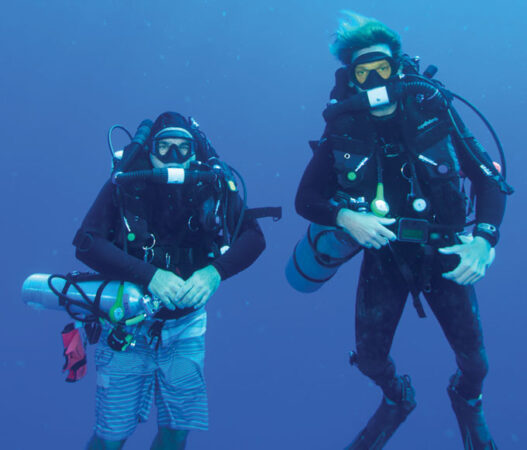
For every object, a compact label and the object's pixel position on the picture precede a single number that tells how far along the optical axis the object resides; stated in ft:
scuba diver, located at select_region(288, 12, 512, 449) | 8.80
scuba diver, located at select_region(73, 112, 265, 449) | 8.74
